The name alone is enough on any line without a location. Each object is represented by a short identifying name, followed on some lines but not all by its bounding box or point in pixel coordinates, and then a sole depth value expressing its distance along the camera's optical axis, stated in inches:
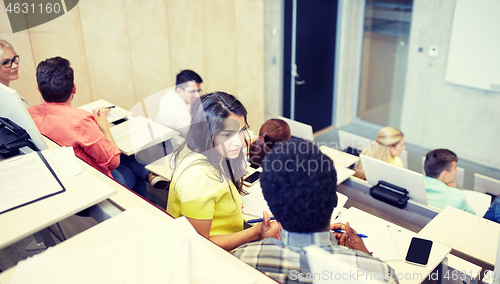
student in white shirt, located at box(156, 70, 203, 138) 121.0
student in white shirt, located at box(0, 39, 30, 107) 93.5
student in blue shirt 96.2
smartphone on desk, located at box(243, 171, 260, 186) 85.6
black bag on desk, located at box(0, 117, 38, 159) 48.5
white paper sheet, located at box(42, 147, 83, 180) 43.0
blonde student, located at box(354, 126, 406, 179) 120.1
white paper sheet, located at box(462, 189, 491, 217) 102.7
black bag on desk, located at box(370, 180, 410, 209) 93.2
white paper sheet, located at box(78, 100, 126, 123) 112.7
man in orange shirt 80.2
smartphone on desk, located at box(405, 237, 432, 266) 61.3
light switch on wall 168.7
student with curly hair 36.9
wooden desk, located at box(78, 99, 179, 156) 101.8
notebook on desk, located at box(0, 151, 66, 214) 37.7
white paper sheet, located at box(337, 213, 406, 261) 63.2
